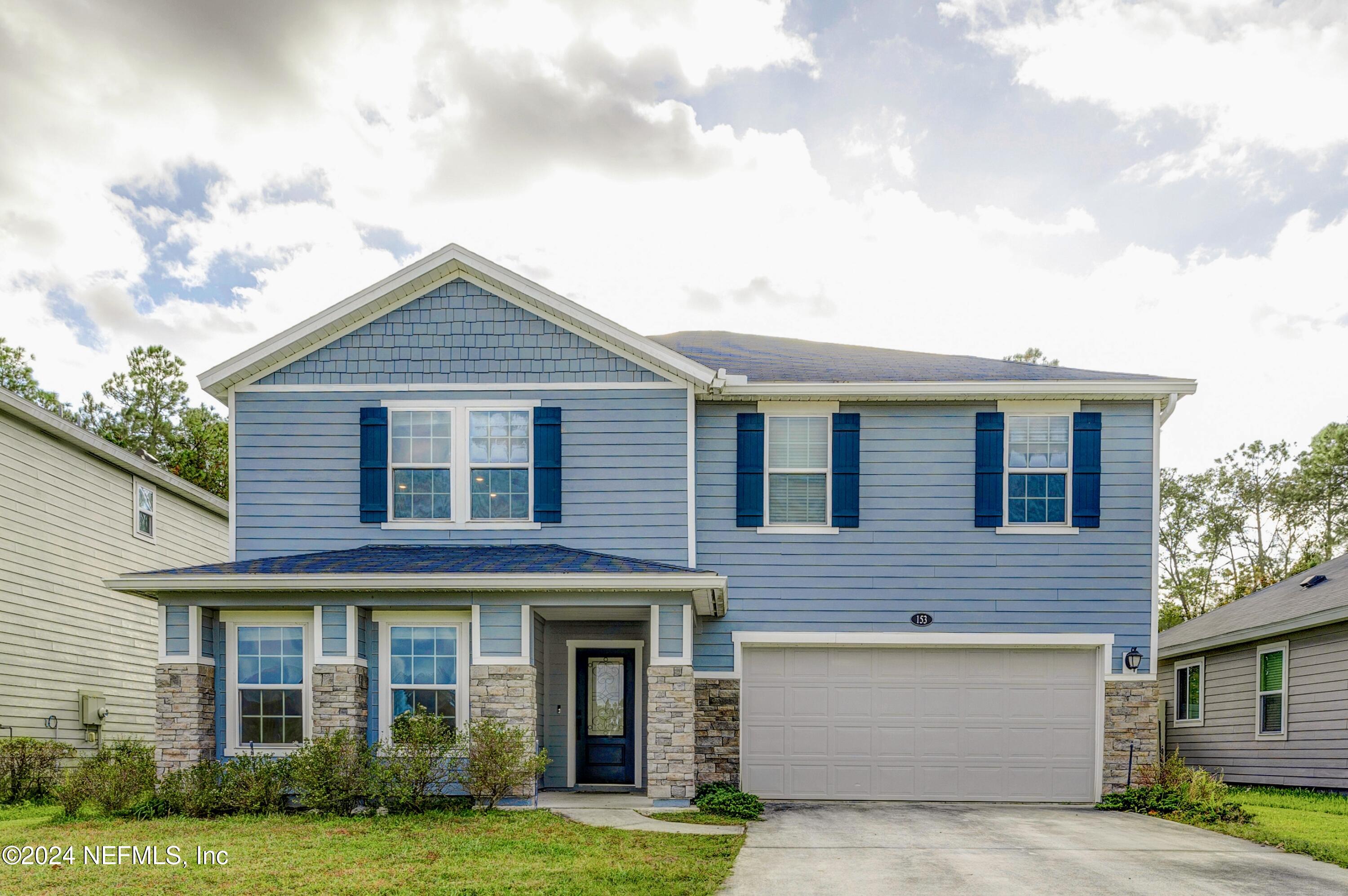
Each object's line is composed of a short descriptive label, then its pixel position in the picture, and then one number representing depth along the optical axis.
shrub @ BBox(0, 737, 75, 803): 12.05
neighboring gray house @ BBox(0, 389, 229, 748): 13.69
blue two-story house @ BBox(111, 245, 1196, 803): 12.76
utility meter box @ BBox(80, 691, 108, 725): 15.05
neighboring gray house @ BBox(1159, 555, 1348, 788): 13.82
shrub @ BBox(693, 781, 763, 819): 10.89
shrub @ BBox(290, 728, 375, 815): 10.45
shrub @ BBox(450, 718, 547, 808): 10.52
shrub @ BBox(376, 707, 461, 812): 10.50
